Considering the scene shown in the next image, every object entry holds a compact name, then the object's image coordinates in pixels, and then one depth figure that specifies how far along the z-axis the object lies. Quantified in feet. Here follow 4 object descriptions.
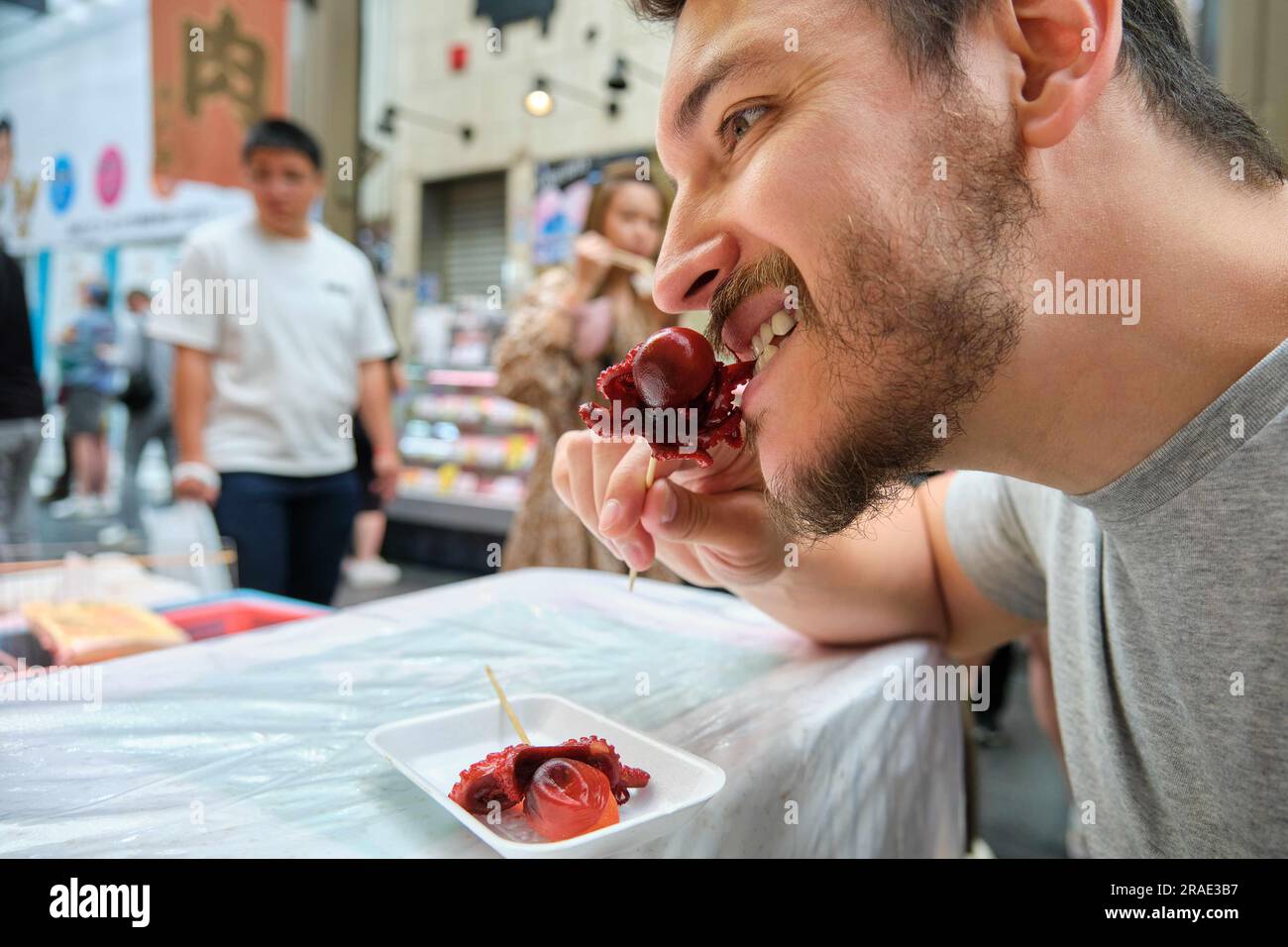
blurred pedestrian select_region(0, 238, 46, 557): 13.00
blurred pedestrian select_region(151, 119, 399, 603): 11.86
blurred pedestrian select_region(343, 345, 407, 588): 24.47
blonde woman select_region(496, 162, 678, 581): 11.14
